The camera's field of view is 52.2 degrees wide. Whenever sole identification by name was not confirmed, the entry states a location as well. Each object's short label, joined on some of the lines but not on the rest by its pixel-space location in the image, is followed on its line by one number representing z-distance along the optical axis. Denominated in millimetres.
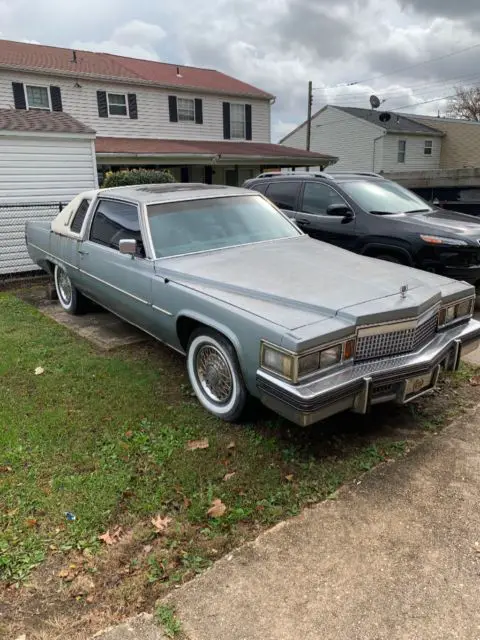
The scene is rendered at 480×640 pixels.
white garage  9242
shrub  12164
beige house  28938
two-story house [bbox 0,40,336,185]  17406
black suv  5910
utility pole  28966
